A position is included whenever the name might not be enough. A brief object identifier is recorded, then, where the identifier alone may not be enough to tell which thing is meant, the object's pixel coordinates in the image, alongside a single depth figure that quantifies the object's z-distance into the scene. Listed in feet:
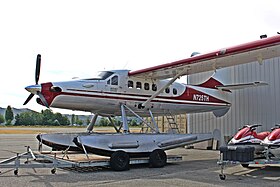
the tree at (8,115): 478.18
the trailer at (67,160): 32.19
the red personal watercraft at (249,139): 38.40
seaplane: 37.52
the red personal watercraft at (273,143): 35.12
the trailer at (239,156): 32.19
